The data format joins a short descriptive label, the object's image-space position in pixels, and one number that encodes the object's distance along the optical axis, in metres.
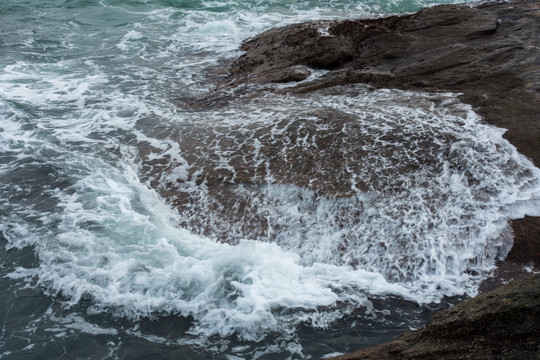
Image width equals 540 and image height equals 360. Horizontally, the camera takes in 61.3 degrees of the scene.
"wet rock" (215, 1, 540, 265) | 7.08
